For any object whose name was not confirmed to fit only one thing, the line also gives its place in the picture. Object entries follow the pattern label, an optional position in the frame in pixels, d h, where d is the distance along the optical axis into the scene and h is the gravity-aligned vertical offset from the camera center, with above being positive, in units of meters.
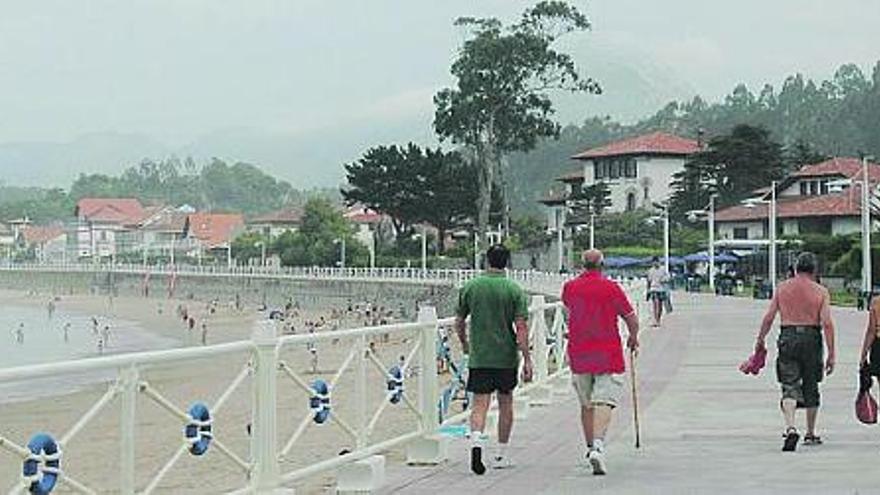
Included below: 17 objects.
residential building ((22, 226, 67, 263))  173.62 +3.69
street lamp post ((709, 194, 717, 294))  68.12 +0.81
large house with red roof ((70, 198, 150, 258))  181.50 +5.21
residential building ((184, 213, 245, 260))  158.50 +4.53
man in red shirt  10.95 -0.54
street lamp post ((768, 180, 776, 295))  55.16 +0.86
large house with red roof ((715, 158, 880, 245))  79.56 +3.57
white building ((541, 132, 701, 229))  112.75 +8.00
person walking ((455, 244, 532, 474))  11.02 -0.48
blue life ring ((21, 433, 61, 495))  6.68 -0.87
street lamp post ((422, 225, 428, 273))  92.25 +1.27
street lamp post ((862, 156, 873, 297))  43.96 +0.71
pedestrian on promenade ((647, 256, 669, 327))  36.31 -0.42
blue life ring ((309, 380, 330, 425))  9.71 -0.84
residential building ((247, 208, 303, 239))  145.00 +4.87
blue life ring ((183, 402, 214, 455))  8.02 -0.85
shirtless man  11.89 -0.52
